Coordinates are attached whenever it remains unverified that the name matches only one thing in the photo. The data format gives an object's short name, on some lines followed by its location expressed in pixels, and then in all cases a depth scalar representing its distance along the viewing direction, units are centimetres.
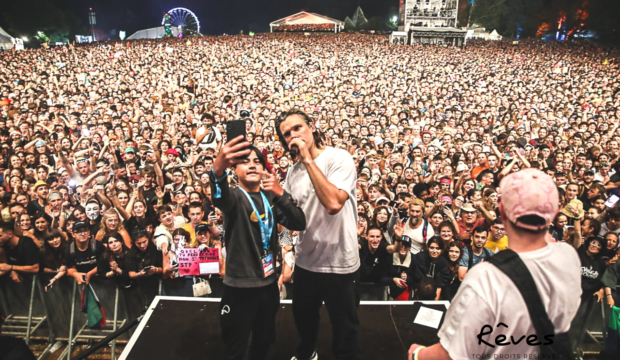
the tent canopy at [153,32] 5475
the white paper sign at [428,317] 272
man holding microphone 187
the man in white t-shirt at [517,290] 116
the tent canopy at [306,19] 5497
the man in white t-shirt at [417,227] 432
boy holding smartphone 201
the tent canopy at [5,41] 2931
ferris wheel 5000
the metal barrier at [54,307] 395
